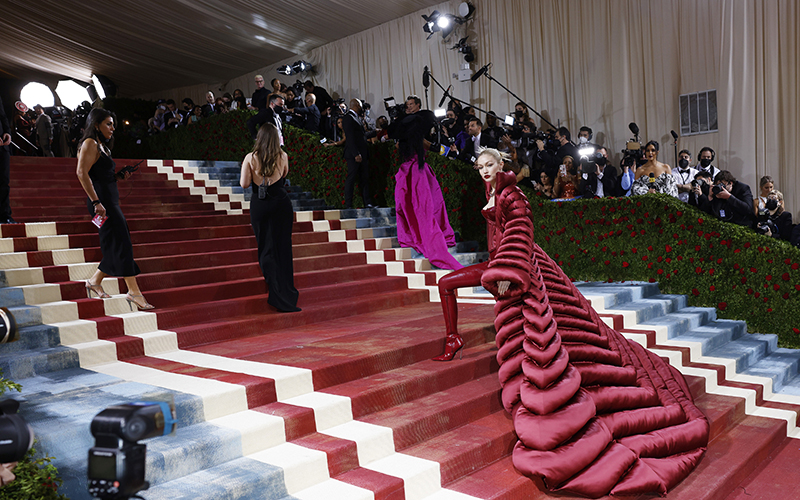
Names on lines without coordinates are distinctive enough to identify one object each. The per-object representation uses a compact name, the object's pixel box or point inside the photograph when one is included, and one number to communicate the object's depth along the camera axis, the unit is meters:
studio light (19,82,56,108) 18.53
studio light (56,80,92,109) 19.09
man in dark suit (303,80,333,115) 12.12
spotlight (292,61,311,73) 15.39
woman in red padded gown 2.94
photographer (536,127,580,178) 8.41
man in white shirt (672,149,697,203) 7.89
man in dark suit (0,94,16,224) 6.00
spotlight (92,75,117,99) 18.14
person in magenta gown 7.29
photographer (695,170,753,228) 6.58
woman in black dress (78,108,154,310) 4.46
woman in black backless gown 5.07
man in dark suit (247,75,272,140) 8.86
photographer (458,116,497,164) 8.37
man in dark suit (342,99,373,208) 8.70
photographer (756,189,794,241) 6.48
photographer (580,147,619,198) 7.80
